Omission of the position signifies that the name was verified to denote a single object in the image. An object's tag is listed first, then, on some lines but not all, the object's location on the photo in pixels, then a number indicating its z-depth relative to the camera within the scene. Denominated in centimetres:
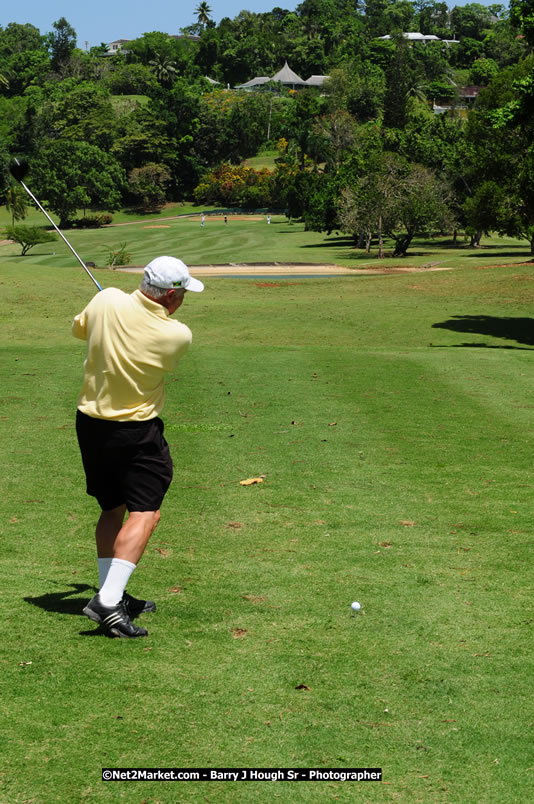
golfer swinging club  612
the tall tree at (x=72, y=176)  12194
